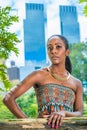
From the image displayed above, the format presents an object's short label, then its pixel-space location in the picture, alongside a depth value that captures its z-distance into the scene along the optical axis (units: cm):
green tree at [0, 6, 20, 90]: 197
